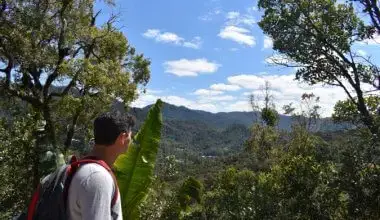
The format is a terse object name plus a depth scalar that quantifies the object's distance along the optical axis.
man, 2.10
